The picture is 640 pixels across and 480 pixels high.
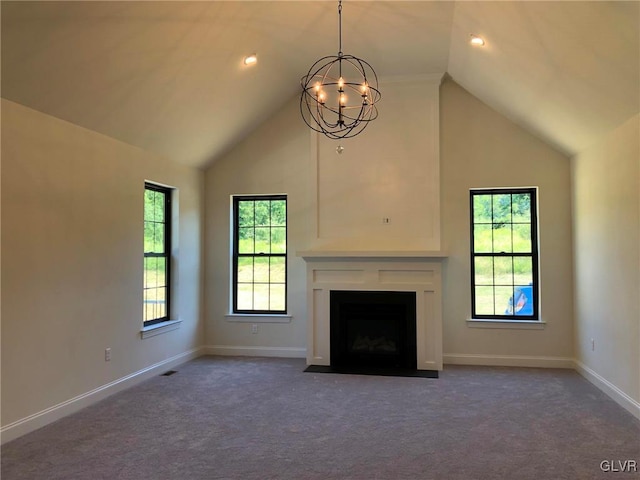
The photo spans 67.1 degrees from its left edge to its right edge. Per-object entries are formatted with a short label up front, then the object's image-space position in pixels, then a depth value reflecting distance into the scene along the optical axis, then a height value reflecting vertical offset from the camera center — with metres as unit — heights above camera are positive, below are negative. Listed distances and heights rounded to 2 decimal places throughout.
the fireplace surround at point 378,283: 5.47 -0.27
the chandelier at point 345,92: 5.50 +2.04
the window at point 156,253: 5.38 +0.08
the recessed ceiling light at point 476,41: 4.26 +1.96
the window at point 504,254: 5.74 +0.06
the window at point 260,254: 6.30 +0.07
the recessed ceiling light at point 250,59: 4.69 +1.97
